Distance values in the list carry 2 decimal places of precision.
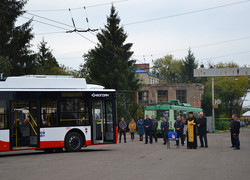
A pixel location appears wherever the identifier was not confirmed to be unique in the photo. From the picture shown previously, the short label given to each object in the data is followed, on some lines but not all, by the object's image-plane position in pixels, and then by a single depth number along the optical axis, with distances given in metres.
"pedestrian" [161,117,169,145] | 25.44
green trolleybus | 36.38
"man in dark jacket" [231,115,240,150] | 21.53
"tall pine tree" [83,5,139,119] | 54.97
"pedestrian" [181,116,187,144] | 23.09
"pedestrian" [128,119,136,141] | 30.27
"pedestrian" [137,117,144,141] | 30.31
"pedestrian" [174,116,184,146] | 24.11
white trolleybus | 18.81
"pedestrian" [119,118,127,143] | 29.19
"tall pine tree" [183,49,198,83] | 101.94
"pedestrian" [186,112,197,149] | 22.09
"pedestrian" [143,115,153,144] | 27.08
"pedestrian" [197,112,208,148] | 23.00
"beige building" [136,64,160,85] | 89.69
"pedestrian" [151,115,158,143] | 29.36
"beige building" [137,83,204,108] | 71.94
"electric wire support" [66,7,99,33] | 25.38
